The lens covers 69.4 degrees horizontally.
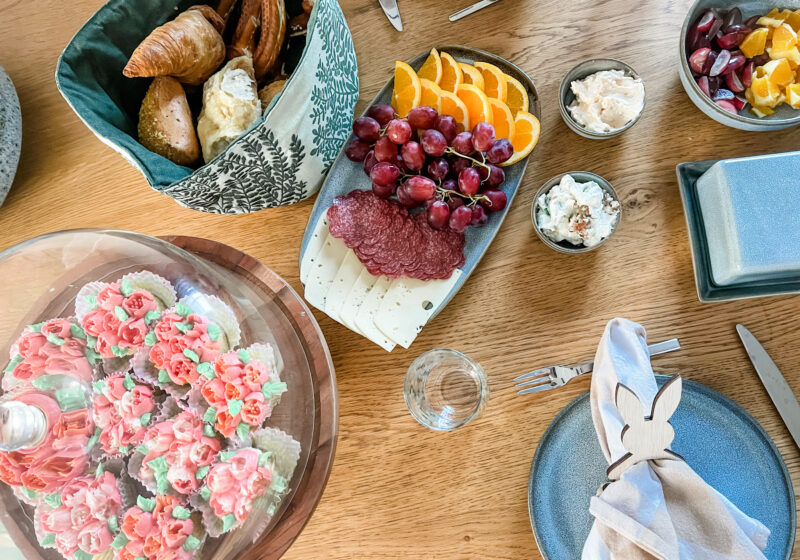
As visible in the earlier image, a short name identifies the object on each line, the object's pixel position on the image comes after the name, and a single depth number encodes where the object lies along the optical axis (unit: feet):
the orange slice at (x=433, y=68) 2.94
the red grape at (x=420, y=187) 2.77
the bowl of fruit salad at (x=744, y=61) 2.68
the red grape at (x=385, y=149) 2.81
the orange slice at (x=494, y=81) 2.88
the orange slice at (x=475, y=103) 2.80
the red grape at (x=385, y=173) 2.78
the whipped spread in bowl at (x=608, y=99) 2.84
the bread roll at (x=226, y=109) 2.60
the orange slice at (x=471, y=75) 2.91
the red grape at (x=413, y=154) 2.77
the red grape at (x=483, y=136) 2.70
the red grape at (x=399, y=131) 2.77
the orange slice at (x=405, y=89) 2.88
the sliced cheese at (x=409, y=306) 2.83
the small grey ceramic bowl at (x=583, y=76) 2.86
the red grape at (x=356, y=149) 2.93
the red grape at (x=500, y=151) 2.72
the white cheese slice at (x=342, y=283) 2.92
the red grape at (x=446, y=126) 2.78
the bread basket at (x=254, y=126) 2.37
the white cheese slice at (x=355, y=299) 2.90
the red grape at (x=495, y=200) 2.80
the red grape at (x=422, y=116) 2.78
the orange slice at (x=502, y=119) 2.81
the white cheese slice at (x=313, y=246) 2.94
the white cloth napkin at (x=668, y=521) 2.18
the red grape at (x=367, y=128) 2.86
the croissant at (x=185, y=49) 2.43
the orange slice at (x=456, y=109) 2.83
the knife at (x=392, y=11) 3.15
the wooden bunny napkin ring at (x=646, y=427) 2.17
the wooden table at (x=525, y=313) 2.84
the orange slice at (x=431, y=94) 2.87
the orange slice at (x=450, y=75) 2.91
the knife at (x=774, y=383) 2.70
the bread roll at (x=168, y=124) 2.62
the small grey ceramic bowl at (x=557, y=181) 2.81
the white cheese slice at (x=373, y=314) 2.86
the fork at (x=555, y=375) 2.78
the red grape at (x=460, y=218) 2.75
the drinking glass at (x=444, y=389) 2.90
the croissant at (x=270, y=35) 2.72
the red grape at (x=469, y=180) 2.74
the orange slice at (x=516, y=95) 2.92
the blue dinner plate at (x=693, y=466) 2.57
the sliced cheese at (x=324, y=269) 2.93
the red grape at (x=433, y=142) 2.75
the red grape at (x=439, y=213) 2.78
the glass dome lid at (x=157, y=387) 2.11
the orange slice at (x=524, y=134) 2.81
